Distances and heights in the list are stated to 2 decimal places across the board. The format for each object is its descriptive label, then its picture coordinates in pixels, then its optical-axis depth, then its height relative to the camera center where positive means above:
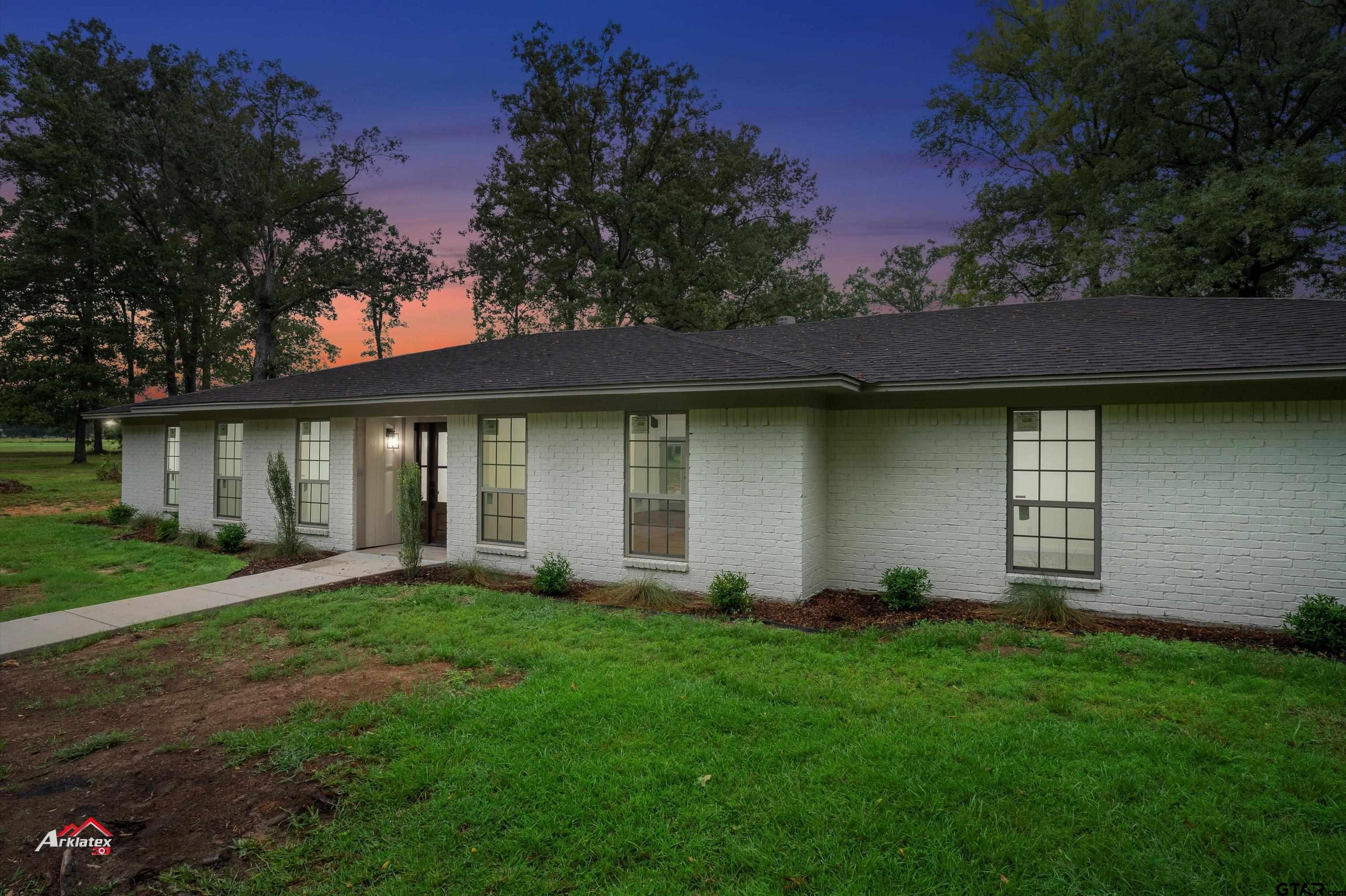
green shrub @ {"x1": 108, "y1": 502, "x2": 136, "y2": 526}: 14.81 -1.75
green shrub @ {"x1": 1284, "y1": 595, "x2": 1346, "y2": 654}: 5.67 -1.65
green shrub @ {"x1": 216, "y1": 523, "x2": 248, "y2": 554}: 11.45 -1.78
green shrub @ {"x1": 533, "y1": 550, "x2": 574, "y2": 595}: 8.09 -1.77
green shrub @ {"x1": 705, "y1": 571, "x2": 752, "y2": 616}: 7.16 -1.75
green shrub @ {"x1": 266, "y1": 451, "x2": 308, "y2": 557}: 10.67 -1.13
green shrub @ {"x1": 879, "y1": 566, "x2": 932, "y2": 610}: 7.19 -1.69
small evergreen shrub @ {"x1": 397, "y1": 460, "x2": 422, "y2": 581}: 8.81 -1.07
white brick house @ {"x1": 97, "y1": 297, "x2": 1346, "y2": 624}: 6.46 -0.15
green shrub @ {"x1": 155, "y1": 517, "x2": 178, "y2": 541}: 12.82 -1.83
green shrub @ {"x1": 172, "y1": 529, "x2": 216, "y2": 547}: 12.12 -1.92
